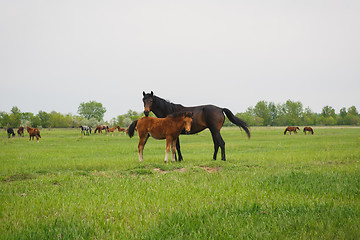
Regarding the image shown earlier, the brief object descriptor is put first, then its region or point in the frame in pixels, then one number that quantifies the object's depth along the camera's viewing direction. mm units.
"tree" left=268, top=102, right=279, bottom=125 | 152625
